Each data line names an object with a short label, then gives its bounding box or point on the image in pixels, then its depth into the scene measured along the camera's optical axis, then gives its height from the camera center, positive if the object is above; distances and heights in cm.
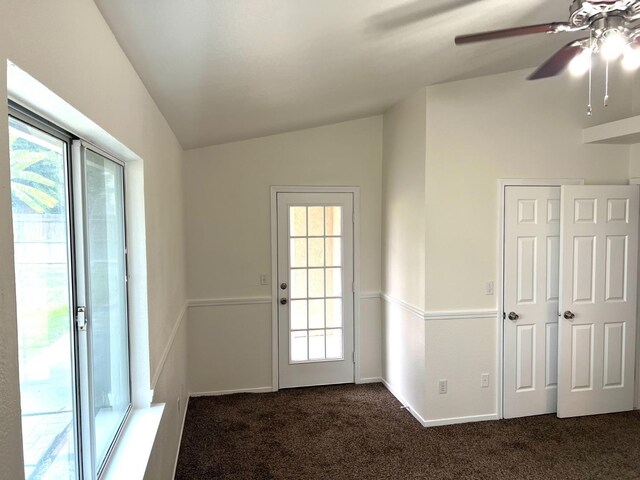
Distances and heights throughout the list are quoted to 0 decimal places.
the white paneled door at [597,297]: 343 -60
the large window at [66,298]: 108 -23
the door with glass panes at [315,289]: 414 -62
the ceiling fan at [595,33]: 155 +77
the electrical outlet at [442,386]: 340 -130
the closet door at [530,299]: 344 -61
